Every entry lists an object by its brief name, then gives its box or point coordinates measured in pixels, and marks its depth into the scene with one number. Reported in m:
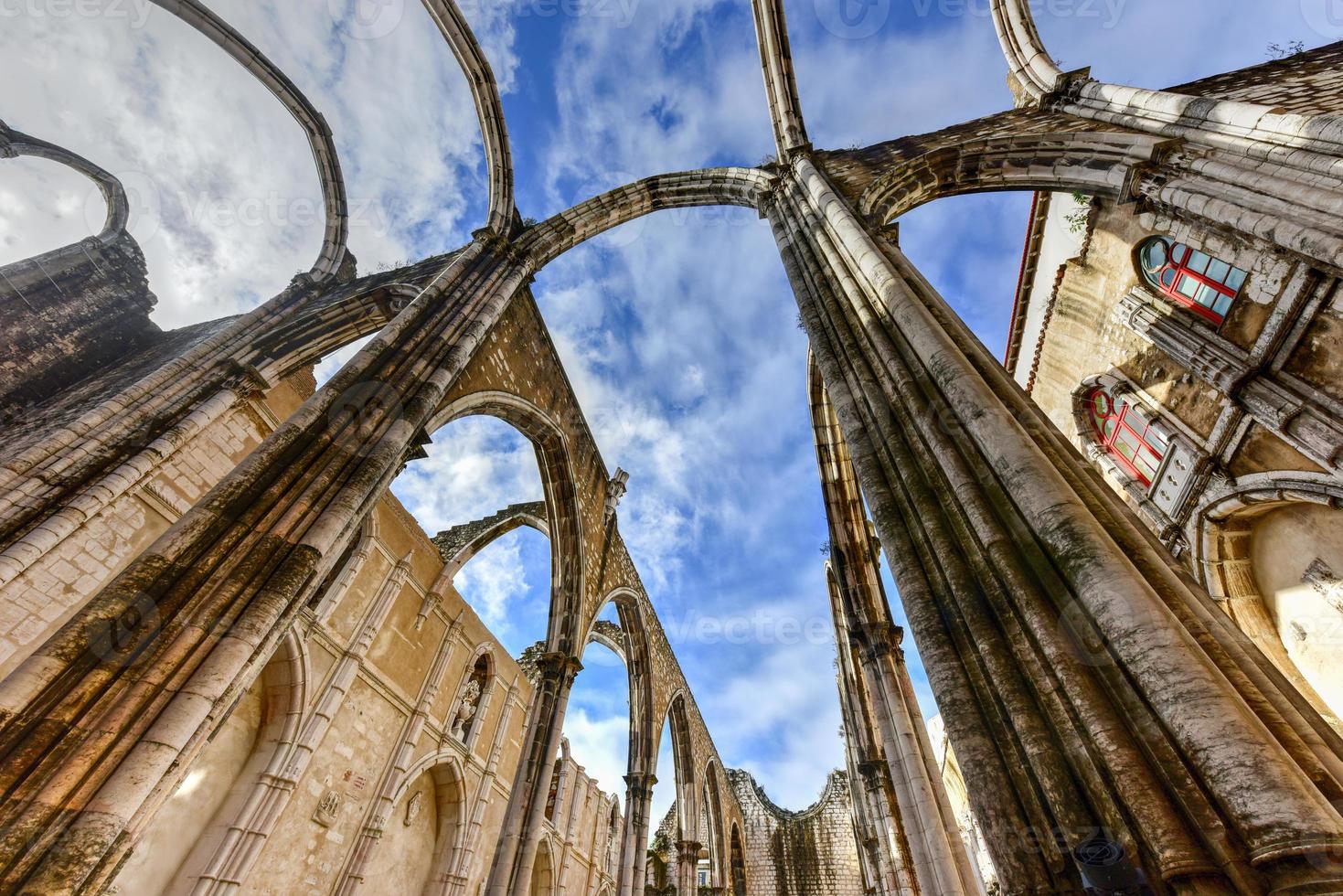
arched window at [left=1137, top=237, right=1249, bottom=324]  6.33
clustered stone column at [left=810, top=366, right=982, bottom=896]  5.75
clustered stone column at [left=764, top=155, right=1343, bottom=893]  1.58
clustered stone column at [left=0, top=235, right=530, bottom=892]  2.34
